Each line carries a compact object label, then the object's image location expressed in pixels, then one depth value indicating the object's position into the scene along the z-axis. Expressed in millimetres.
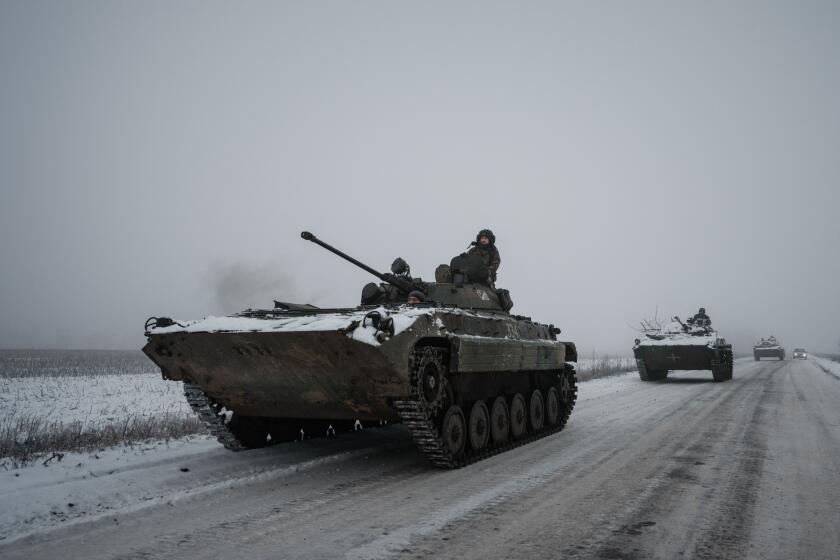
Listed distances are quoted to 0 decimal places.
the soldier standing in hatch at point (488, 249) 10414
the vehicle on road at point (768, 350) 47875
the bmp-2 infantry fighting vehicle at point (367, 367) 6281
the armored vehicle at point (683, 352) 21328
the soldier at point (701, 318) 26034
